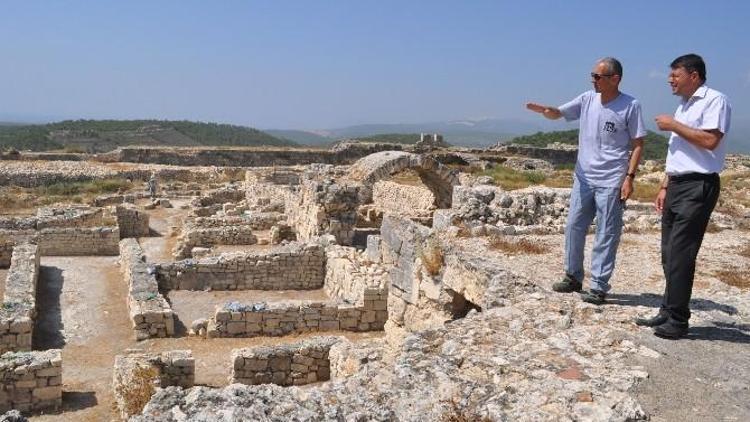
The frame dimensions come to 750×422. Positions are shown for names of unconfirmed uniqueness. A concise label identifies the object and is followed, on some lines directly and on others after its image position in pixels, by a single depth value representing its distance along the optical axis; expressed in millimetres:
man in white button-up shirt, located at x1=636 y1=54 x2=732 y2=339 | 4094
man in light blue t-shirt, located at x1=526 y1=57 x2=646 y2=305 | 4840
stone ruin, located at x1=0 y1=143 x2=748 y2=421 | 3670
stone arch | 16203
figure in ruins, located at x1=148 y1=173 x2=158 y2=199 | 27734
